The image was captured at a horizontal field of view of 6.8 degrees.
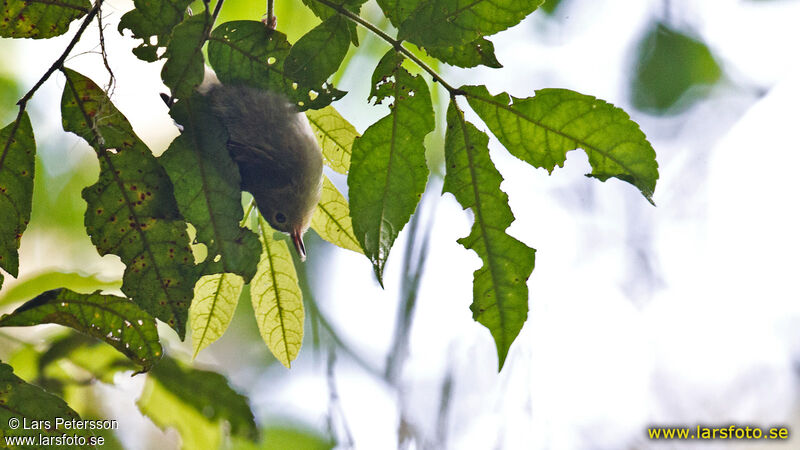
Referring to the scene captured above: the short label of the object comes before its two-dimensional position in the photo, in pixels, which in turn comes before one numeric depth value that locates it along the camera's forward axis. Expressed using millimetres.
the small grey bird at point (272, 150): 2924
